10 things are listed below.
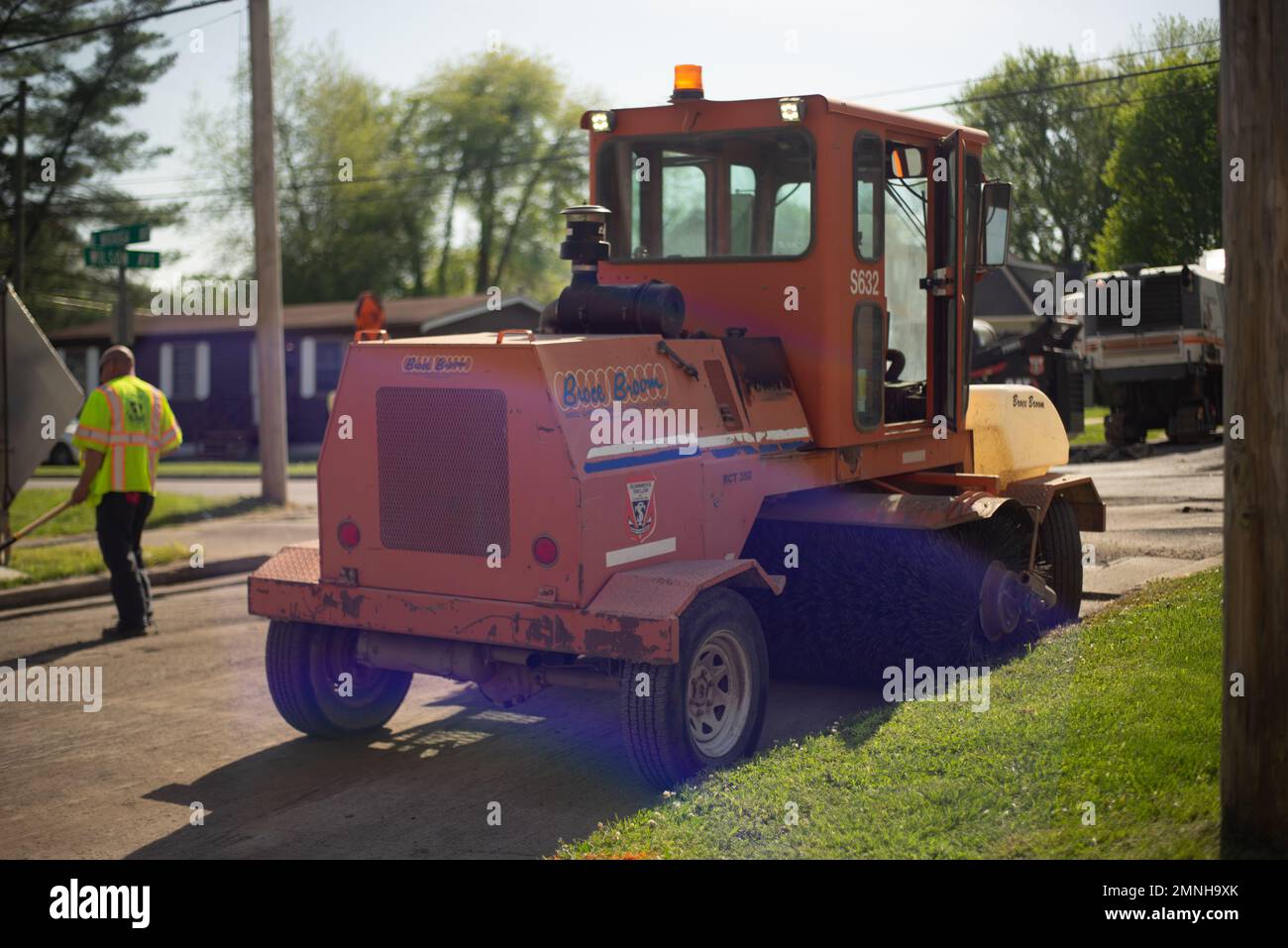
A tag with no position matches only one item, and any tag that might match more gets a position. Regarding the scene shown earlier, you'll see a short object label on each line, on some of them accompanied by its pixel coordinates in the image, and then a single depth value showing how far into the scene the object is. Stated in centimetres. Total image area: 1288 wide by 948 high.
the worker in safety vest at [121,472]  1021
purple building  3688
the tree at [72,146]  3981
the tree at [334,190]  5153
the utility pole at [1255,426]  458
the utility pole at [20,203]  3469
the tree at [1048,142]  1892
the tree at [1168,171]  1238
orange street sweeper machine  614
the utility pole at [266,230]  1753
